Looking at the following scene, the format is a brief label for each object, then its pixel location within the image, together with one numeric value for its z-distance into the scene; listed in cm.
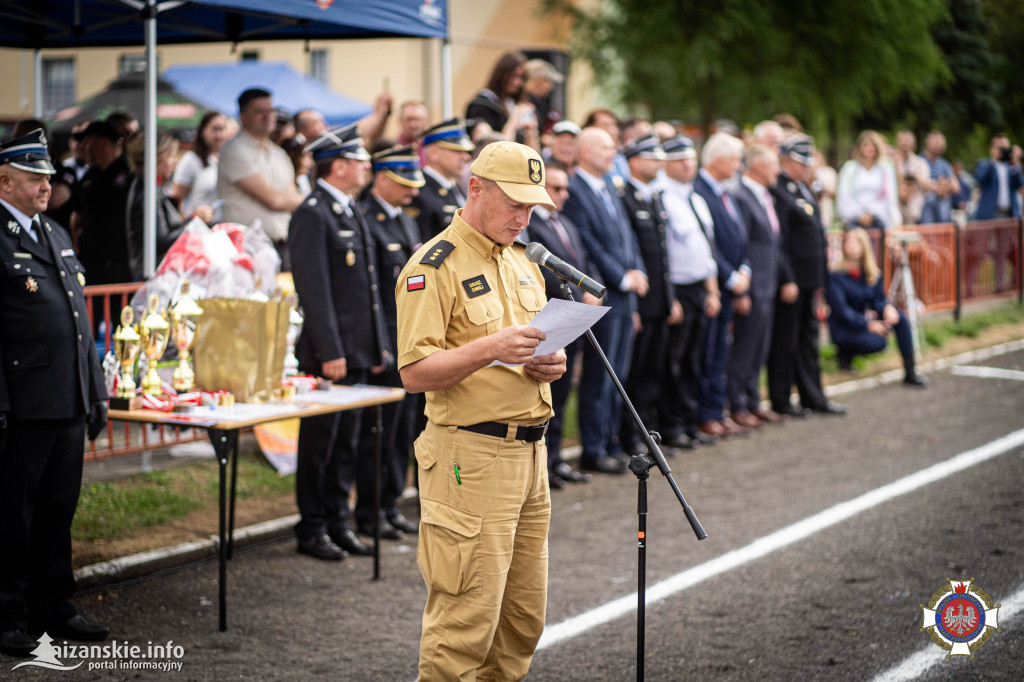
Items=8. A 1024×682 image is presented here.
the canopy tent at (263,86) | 2252
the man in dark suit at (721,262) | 1026
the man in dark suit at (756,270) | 1055
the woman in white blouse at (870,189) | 1446
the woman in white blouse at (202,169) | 1015
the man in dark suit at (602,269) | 892
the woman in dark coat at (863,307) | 1244
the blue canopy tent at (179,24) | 812
